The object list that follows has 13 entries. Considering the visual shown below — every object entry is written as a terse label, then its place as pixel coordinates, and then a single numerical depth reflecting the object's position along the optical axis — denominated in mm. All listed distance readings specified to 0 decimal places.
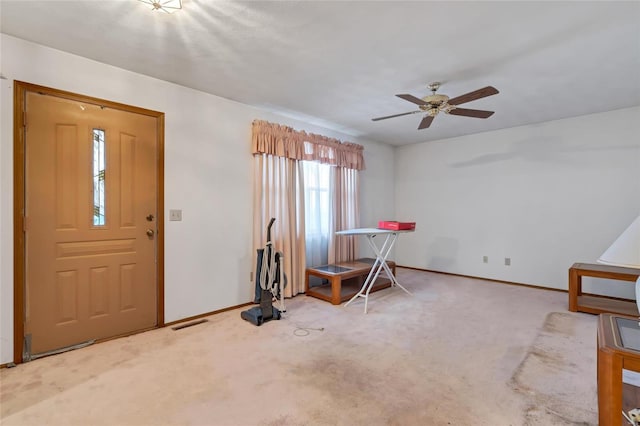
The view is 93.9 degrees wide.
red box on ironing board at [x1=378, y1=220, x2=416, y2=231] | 3658
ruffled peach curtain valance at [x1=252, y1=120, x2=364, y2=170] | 3613
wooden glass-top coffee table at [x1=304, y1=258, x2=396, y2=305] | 3667
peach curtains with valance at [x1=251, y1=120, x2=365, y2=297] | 3658
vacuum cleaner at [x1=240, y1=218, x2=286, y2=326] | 3078
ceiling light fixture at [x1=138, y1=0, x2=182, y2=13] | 1778
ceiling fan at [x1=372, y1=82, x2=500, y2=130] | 2479
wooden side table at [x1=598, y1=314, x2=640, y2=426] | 1292
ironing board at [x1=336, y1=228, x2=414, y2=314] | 3613
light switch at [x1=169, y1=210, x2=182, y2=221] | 2975
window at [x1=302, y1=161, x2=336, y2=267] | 4305
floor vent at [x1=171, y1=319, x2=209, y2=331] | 2877
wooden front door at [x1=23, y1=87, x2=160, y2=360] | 2281
